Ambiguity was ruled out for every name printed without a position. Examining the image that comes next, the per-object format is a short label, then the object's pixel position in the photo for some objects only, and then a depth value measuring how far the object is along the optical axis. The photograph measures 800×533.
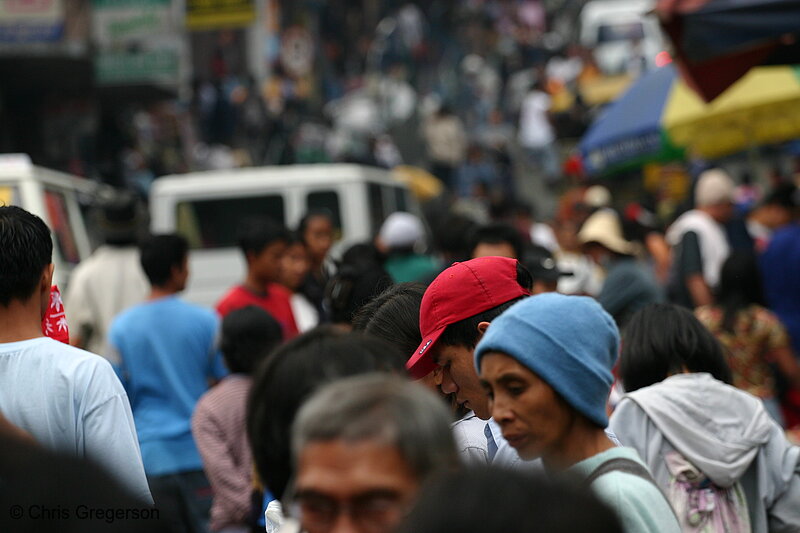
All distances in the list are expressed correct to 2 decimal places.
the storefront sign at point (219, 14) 38.72
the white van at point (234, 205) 24.16
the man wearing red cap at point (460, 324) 7.33
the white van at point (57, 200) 19.02
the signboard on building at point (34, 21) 32.69
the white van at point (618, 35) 51.37
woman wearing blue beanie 5.66
